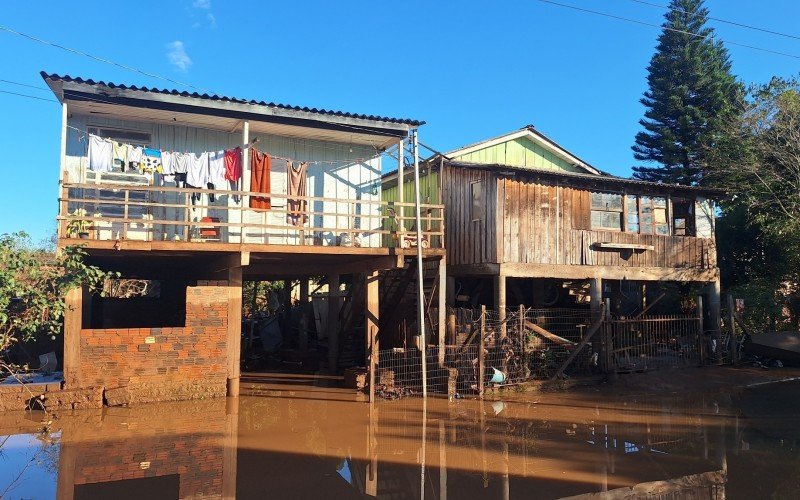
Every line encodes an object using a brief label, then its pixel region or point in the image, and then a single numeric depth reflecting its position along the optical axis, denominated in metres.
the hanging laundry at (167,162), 12.32
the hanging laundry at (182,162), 12.45
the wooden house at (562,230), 15.16
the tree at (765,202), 19.05
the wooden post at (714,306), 17.65
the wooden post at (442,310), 13.21
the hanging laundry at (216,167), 12.71
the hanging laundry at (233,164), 12.84
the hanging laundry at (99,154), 11.79
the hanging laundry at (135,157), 12.03
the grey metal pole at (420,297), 12.56
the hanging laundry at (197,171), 12.52
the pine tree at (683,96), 31.11
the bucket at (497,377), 12.80
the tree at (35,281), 9.57
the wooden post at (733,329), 16.53
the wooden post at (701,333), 15.96
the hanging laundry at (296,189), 13.91
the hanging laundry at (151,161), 12.16
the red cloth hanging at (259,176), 13.33
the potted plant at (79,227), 11.23
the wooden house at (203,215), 11.34
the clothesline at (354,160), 14.39
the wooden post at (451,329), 13.56
